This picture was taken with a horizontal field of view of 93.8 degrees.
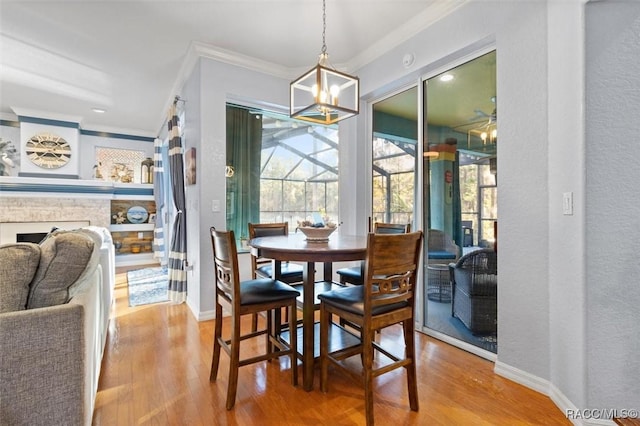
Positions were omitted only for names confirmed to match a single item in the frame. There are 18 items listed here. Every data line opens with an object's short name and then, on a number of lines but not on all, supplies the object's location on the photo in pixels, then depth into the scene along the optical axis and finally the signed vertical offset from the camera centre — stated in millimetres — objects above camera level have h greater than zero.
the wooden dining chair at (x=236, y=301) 1682 -528
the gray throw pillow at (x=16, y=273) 1134 -232
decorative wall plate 6289 -25
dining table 1674 -246
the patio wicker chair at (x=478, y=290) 2270 -625
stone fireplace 4926 -13
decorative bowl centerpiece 2066 -138
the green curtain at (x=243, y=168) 3516 +548
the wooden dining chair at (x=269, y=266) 2485 -493
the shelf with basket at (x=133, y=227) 6094 -298
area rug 3736 -1065
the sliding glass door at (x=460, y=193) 2281 +151
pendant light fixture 1950 +807
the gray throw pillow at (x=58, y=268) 1214 -232
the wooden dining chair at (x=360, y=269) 2473 -505
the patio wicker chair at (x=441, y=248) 2598 -326
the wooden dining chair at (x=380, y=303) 1509 -502
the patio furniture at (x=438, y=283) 2678 -653
